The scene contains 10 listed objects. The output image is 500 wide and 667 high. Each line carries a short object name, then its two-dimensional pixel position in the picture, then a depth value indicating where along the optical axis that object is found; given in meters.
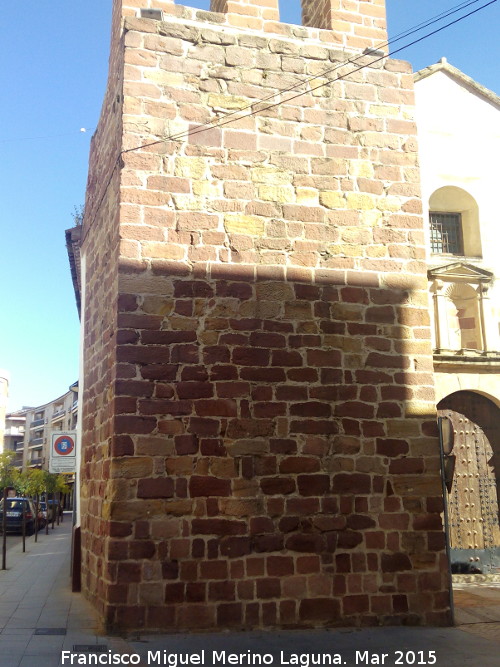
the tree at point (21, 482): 27.68
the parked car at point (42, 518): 25.74
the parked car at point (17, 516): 21.95
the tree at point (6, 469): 29.08
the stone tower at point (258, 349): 5.78
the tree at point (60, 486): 32.19
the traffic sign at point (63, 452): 10.54
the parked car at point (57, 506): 30.40
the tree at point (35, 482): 26.44
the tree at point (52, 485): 29.58
